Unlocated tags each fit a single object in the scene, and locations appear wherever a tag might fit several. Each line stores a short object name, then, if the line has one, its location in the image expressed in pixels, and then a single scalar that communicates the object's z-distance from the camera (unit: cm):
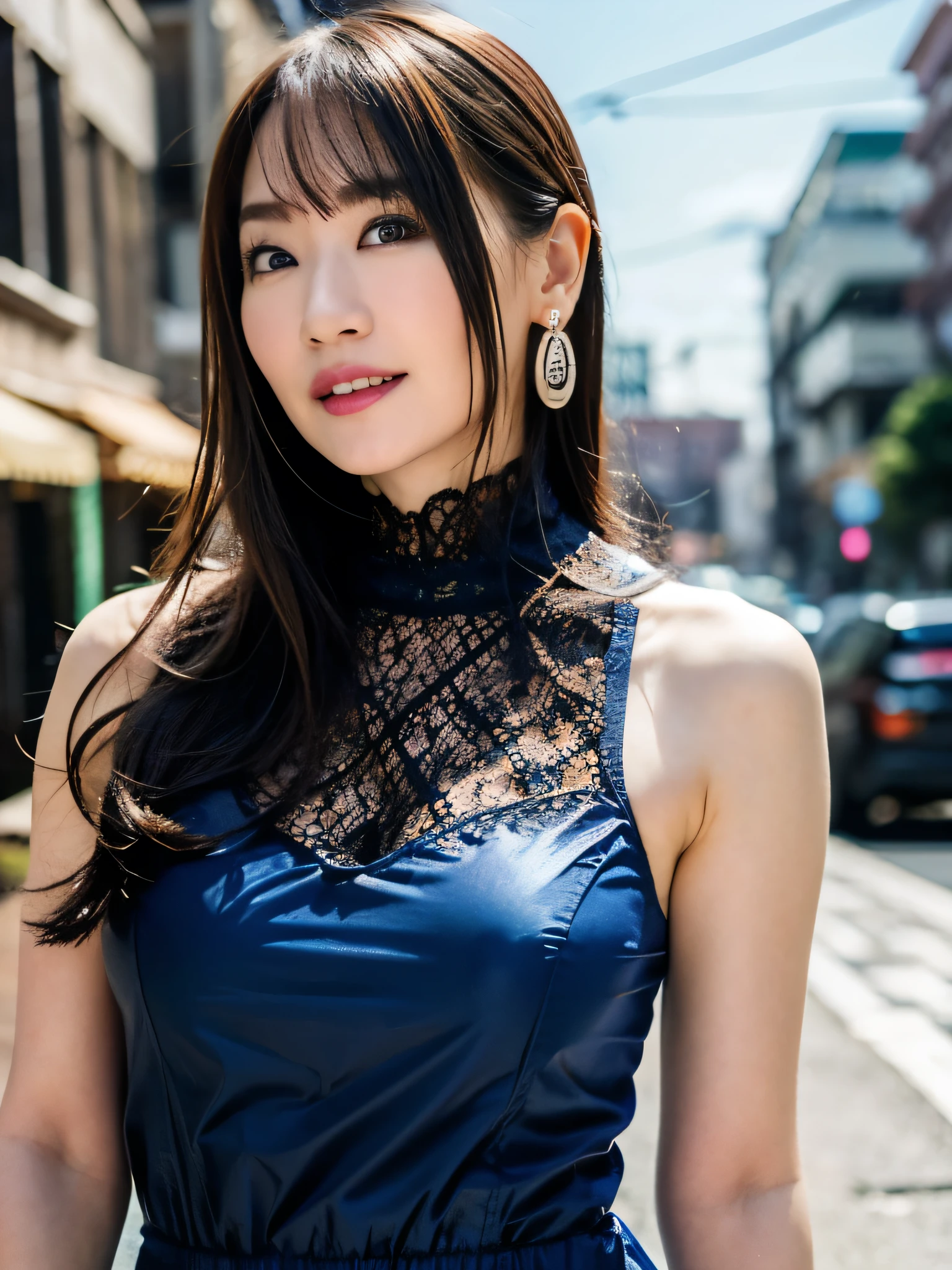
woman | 124
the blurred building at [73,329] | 651
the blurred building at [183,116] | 1204
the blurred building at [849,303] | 3972
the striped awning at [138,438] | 855
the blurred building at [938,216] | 3034
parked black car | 786
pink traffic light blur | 2466
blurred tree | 2681
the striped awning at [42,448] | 632
